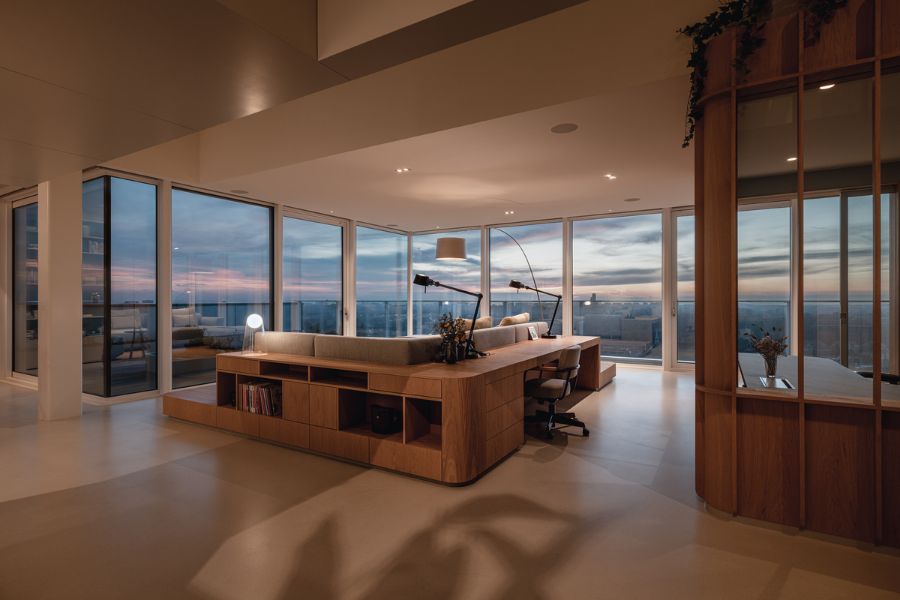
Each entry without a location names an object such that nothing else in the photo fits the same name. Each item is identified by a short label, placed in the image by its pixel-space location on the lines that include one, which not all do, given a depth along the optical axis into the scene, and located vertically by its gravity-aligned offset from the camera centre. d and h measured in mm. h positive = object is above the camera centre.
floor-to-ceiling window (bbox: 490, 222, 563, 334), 8445 +687
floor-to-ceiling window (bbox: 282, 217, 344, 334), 7527 +455
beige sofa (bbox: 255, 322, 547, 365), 3570 -377
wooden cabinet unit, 3023 -821
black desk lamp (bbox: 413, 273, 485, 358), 3923 -276
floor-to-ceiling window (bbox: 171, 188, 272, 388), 5988 +370
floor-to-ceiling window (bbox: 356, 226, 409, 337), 9086 +417
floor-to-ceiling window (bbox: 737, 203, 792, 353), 2592 +220
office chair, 3950 -766
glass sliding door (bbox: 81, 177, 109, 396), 5352 +206
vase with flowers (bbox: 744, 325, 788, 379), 2646 -259
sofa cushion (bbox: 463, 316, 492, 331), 5539 -249
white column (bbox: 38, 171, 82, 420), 4672 +71
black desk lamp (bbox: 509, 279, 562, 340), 6035 +211
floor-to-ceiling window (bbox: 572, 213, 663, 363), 7727 +312
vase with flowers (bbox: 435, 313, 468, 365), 3684 -300
